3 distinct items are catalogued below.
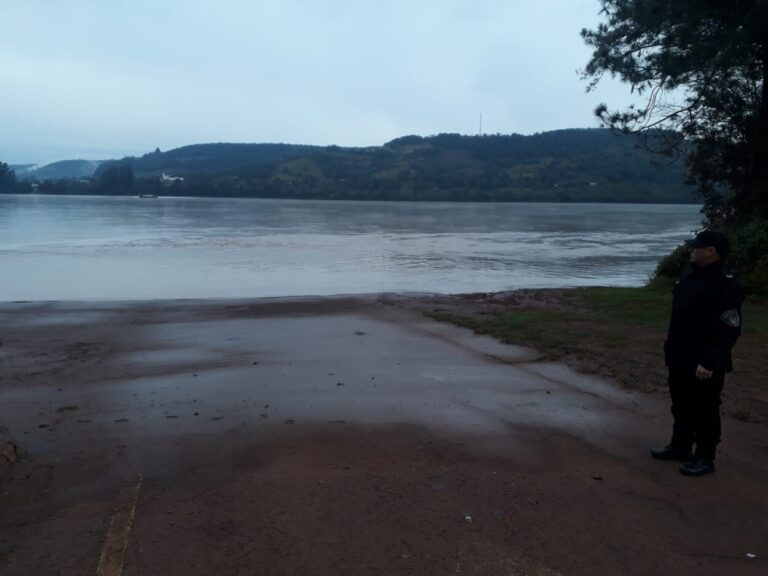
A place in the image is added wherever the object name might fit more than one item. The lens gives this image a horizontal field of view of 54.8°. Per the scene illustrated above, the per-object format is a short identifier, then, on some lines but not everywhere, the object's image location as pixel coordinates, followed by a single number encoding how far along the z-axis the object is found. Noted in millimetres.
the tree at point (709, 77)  13477
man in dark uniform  4785
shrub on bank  13328
